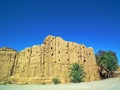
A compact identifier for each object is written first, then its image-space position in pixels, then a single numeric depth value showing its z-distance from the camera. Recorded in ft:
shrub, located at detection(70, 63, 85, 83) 85.19
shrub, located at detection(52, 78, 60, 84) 93.26
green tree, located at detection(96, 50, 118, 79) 102.92
